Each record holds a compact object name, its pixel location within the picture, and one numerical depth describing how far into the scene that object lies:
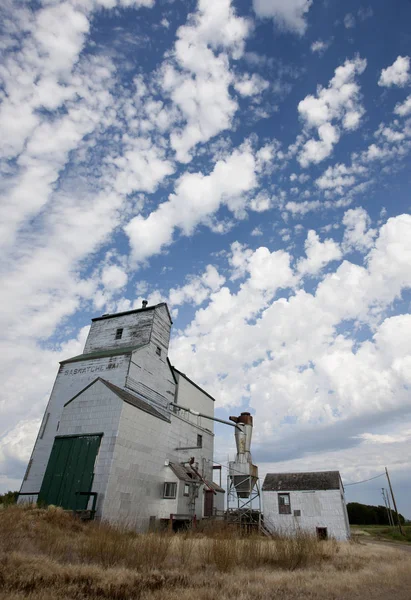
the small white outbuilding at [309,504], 28.05
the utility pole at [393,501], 39.41
